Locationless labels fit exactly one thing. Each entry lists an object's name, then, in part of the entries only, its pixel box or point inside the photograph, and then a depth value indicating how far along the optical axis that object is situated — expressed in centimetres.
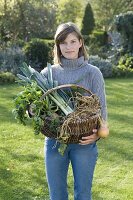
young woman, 299
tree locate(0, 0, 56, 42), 1959
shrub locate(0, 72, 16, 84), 1196
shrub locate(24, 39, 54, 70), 1386
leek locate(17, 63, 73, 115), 288
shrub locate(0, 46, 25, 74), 1360
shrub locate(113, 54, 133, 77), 1429
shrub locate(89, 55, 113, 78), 1405
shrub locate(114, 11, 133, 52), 1619
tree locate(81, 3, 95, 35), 2486
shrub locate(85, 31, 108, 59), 1798
